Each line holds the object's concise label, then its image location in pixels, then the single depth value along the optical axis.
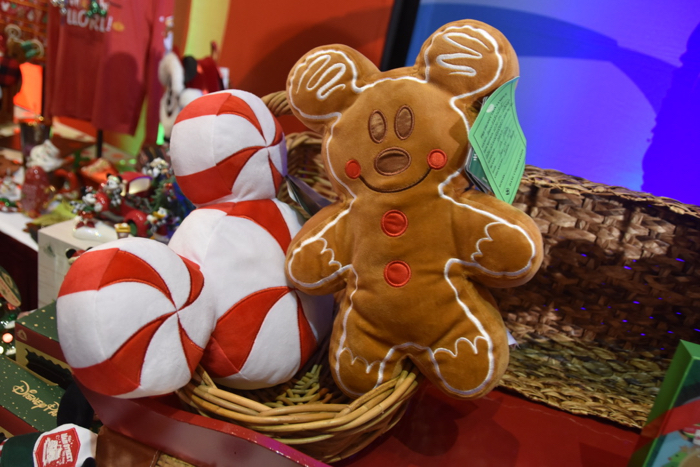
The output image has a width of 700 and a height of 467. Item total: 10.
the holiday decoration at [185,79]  1.27
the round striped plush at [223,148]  0.64
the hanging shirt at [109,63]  1.58
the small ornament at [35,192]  1.27
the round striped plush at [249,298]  0.59
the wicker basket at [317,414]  0.55
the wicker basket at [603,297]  0.75
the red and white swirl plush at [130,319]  0.46
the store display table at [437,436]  0.52
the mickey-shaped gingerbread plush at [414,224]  0.54
